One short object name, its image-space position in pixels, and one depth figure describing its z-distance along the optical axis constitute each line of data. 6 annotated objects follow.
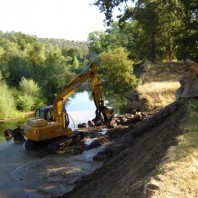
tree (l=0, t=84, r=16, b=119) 24.74
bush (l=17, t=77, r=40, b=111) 28.11
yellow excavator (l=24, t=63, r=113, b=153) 13.36
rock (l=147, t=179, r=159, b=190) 4.62
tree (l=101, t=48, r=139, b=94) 29.53
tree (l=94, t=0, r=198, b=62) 14.17
